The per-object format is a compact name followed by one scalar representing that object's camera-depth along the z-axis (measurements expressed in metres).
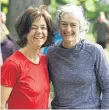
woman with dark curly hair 5.05
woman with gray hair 5.33
